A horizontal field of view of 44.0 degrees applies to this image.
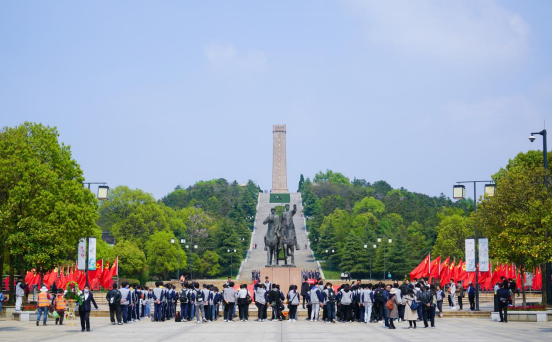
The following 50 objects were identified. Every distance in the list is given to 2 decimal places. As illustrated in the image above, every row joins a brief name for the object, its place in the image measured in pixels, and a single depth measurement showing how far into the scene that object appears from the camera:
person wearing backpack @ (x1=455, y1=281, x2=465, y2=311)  32.17
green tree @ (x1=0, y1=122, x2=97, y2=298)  28.28
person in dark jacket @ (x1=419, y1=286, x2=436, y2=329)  22.31
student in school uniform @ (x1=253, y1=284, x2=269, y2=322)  25.67
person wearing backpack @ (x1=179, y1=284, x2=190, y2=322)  25.23
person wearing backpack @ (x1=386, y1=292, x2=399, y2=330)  22.52
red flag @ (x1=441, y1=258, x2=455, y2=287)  42.94
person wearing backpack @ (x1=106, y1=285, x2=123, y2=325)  23.09
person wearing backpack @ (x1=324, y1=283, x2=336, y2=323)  24.88
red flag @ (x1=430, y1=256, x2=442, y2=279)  41.84
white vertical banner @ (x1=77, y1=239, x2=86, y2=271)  30.48
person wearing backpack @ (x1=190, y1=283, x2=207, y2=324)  25.05
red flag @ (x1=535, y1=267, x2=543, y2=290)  46.15
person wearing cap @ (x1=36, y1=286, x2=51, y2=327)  23.94
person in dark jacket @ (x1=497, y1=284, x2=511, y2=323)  23.89
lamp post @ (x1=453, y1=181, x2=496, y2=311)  29.05
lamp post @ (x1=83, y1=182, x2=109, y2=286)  30.62
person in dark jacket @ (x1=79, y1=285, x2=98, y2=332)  21.23
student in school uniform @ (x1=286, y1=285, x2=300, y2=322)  25.38
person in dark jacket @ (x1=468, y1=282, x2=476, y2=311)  31.94
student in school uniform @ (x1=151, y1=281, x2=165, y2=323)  25.47
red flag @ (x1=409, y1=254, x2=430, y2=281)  41.56
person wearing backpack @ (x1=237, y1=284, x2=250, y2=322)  25.91
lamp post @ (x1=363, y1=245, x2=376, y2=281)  69.89
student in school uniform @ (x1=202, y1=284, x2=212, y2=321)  25.42
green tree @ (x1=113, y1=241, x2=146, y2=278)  61.66
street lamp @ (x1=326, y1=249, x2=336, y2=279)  82.54
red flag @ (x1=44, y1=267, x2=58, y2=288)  43.81
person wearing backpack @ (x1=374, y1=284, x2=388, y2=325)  24.80
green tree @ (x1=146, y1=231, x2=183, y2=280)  66.81
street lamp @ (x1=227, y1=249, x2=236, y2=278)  76.38
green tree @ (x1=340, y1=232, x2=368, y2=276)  72.88
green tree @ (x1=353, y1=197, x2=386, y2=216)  120.69
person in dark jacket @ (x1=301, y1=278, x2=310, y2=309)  29.67
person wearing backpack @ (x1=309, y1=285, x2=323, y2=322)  25.41
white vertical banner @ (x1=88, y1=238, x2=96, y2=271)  30.55
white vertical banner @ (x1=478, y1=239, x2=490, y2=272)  28.55
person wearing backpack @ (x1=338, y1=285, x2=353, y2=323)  25.17
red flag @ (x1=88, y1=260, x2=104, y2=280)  43.59
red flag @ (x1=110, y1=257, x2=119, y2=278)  42.69
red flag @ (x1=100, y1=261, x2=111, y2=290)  43.24
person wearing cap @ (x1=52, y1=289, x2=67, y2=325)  23.95
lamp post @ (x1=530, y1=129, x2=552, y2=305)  24.53
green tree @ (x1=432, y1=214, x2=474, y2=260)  59.75
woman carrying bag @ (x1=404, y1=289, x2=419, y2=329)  22.41
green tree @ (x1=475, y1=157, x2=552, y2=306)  24.83
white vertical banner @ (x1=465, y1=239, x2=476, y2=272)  30.05
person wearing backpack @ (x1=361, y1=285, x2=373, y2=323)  24.86
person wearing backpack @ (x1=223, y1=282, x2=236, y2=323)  25.61
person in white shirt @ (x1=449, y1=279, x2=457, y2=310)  34.09
